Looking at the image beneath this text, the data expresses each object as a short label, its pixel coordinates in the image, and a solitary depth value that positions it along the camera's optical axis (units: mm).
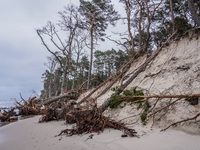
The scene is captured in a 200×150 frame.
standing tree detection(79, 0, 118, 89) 9547
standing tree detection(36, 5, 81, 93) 10070
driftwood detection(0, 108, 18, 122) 4113
